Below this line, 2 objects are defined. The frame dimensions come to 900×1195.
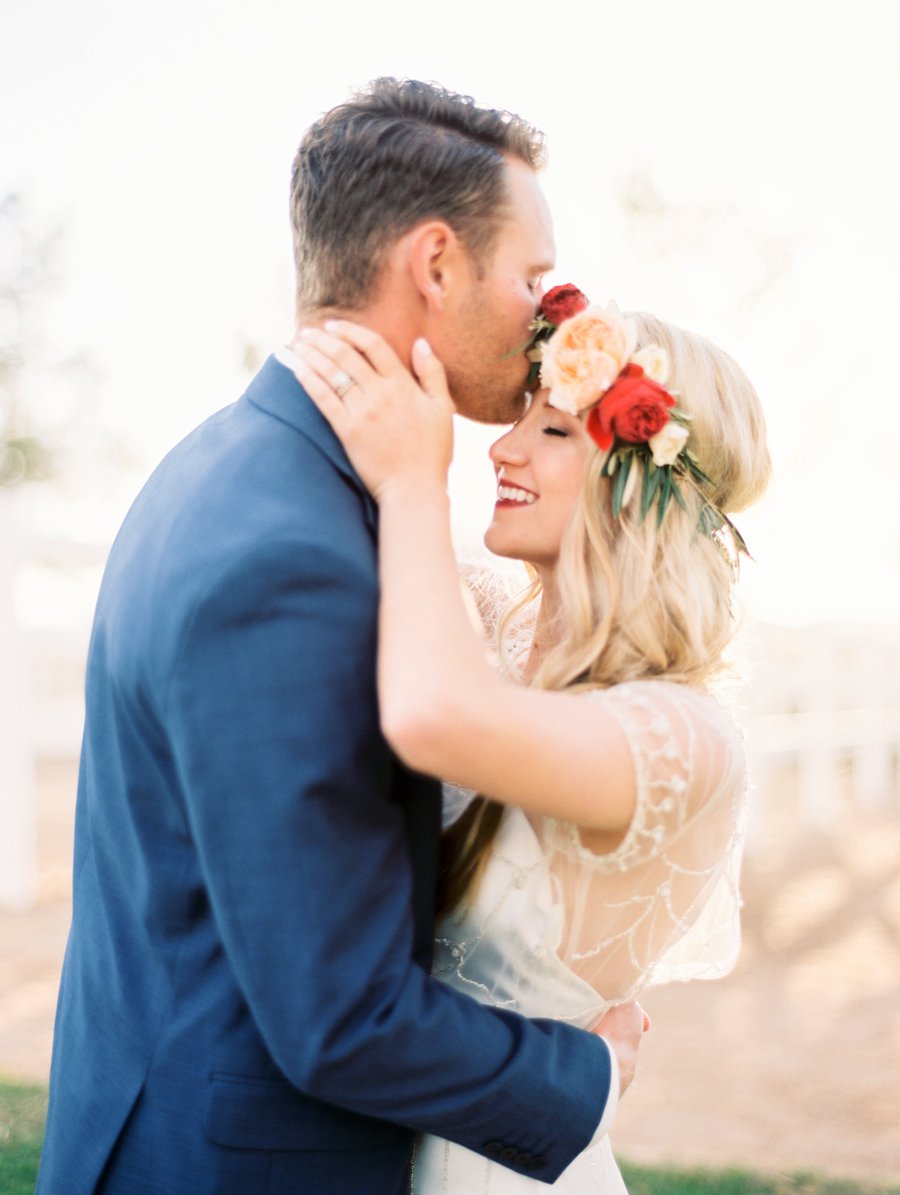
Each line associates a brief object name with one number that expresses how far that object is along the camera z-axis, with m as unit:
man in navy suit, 1.68
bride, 1.82
